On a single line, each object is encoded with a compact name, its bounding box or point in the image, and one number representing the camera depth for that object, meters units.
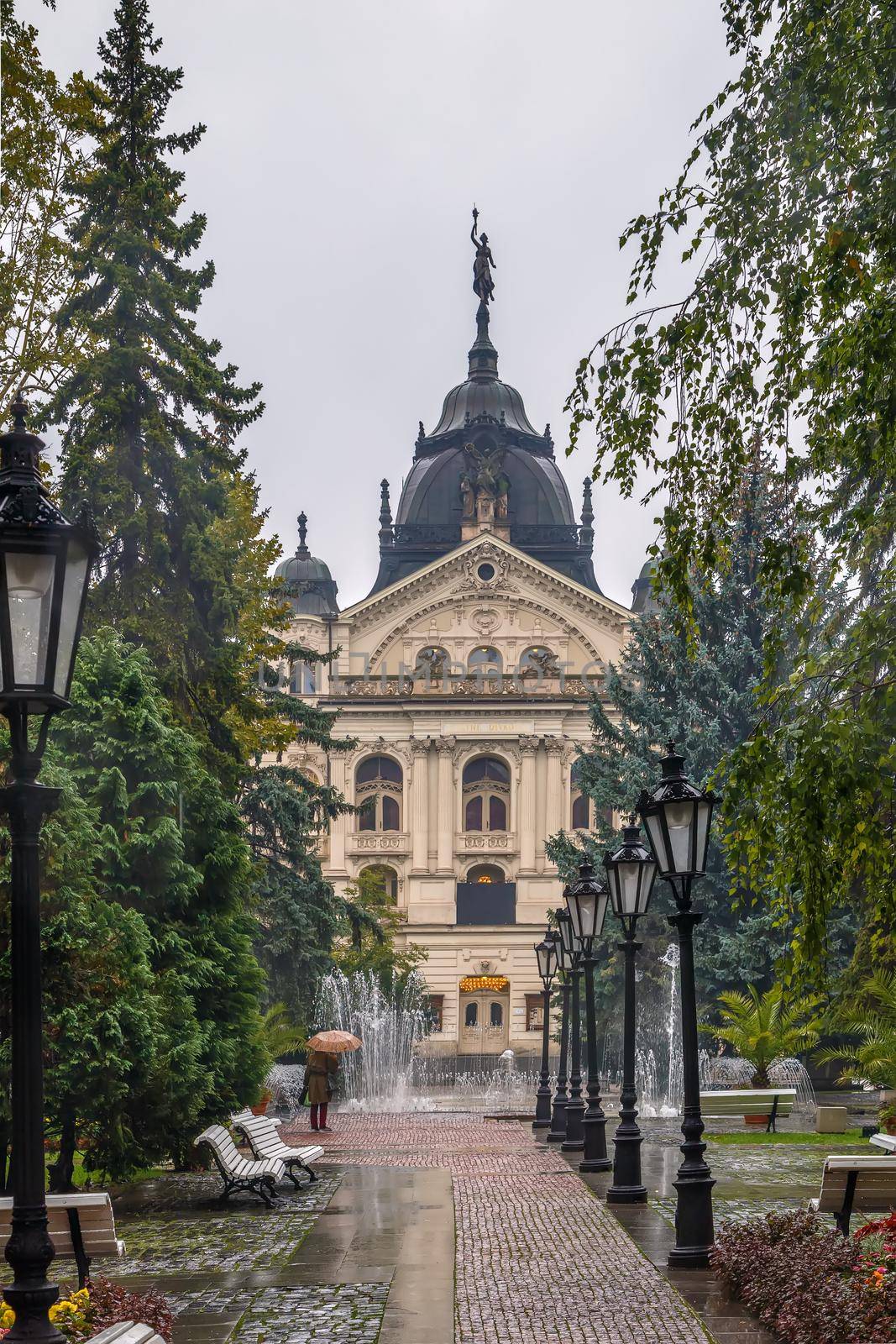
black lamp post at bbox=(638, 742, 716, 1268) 12.44
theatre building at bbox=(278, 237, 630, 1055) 65.88
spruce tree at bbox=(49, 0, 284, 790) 24.23
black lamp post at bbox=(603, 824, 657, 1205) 15.64
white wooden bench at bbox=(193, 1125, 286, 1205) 16.08
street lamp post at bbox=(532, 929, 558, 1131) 29.76
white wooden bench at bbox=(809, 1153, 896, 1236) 11.16
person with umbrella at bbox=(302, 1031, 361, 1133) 28.84
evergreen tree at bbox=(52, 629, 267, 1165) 17.17
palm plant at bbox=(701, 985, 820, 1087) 28.98
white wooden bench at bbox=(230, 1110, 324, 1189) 17.53
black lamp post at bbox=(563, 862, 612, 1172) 19.09
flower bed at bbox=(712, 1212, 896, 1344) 8.34
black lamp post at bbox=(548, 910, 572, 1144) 24.17
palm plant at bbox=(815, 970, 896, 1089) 21.95
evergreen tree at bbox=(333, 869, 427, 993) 48.50
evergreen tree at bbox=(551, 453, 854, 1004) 37.72
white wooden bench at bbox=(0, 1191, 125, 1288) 10.14
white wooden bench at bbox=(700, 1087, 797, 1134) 26.38
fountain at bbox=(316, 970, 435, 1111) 45.66
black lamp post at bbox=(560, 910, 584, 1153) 22.31
